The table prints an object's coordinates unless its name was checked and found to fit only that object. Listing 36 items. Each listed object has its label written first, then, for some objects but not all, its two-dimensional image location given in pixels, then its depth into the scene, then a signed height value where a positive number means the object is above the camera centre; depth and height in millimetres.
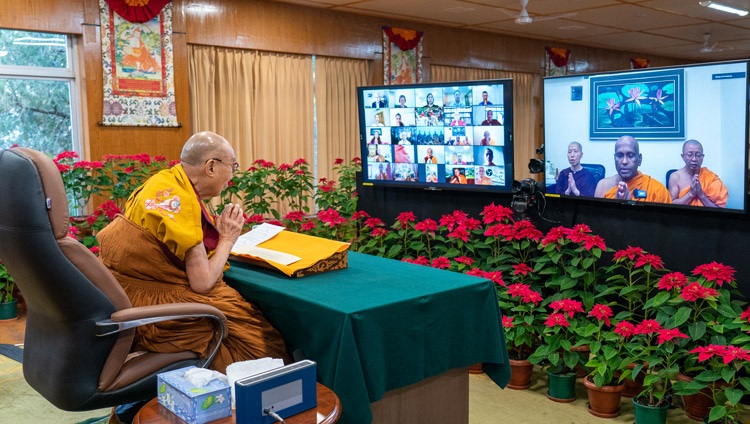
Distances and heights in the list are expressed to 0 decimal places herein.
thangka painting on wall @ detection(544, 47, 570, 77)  10109 +1520
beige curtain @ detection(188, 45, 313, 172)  6449 +705
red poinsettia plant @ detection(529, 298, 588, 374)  3156 -808
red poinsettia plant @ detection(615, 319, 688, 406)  2783 -799
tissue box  1689 -558
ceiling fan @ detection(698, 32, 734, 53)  9744 +1722
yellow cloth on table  2451 -292
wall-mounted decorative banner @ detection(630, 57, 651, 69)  11500 +1663
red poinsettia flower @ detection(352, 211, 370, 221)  4465 -291
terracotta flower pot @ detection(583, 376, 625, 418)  3031 -1035
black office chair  1885 -383
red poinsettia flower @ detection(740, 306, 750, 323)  2676 -600
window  5484 +698
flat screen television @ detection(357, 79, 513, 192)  3922 +197
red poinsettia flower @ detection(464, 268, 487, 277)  3436 -526
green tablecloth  1998 -480
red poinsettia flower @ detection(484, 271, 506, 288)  3424 -544
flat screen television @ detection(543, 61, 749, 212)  2914 +121
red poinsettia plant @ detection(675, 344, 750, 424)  2592 -852
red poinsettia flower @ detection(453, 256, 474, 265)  3674 -494
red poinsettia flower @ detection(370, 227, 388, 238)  4252 -387
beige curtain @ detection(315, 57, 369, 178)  7457 +681
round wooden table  1726 -614
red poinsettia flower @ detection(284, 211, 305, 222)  4547 -294
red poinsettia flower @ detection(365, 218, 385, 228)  4309 -328
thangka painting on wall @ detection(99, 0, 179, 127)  5648 +928
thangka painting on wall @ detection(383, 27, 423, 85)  7922 +1301
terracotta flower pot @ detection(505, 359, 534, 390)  3393 -1017
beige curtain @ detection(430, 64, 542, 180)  9828 +708
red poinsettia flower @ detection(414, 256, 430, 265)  3953 -528
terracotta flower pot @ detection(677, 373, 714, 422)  2893 -1026
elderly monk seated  2193 -256
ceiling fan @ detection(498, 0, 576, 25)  6528 +1668
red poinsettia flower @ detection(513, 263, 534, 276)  3463 -517
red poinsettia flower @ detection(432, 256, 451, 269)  3671 -501
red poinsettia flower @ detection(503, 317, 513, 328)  3346 -754
